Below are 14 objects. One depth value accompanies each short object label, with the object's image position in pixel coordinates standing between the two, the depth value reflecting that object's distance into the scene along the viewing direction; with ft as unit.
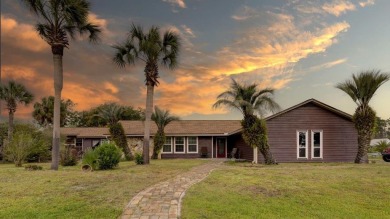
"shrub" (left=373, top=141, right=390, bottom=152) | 111.02
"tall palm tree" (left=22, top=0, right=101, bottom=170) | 52.90
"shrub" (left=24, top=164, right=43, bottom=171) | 51.47
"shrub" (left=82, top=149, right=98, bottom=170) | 49.96
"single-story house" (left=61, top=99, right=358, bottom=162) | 73.41
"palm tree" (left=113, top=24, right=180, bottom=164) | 65.36
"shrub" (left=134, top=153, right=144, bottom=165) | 67.20
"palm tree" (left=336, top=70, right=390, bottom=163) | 64.54
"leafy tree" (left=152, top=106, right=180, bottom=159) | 92.70
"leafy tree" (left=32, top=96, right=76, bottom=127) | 158.71
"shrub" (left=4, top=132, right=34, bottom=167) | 60.75
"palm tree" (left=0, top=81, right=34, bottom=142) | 98.94
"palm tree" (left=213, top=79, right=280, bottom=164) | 65.05
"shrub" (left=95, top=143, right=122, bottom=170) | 50.59
